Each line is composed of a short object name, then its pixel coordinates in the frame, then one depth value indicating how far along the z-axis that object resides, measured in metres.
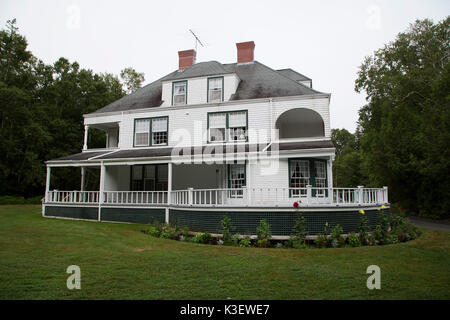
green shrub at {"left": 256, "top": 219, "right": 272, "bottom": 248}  10.72
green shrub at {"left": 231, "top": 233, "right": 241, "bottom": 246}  11.02
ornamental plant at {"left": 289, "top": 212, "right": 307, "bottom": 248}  10.79
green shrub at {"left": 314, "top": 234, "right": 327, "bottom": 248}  10.61
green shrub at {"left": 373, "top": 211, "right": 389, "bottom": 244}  11.38
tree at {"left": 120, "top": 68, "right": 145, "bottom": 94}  42.38
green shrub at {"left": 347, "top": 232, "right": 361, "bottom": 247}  10.64
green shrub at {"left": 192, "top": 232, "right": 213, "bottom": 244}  11.38
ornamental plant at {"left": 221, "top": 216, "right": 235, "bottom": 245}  11.17
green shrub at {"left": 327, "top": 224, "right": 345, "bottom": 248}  10.57
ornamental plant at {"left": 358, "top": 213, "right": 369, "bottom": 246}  10.99
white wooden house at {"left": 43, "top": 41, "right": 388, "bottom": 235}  12.38
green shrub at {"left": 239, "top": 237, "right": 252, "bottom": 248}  10.74
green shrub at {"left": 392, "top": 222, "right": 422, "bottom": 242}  12.18
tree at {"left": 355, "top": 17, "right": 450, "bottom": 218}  21.69
